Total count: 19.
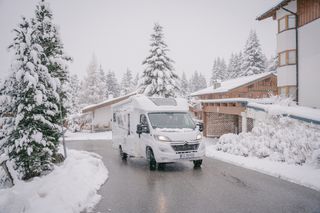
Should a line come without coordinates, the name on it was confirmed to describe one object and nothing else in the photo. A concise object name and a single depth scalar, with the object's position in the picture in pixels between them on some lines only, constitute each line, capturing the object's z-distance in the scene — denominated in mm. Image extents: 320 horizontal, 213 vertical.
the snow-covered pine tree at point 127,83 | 76688
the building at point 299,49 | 18141
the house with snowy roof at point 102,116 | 41509
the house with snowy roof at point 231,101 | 18678
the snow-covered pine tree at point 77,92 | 56000
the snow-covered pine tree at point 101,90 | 64062
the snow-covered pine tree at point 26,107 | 8812
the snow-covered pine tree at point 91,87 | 62094
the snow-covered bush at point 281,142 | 9609
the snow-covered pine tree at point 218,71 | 74625
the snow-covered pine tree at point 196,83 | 86475
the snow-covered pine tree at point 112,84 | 81138
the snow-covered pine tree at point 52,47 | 11391
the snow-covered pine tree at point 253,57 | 50209
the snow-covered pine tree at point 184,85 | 78050
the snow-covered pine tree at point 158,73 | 30469
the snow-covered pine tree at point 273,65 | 50075
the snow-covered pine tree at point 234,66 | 61125
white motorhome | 9875
